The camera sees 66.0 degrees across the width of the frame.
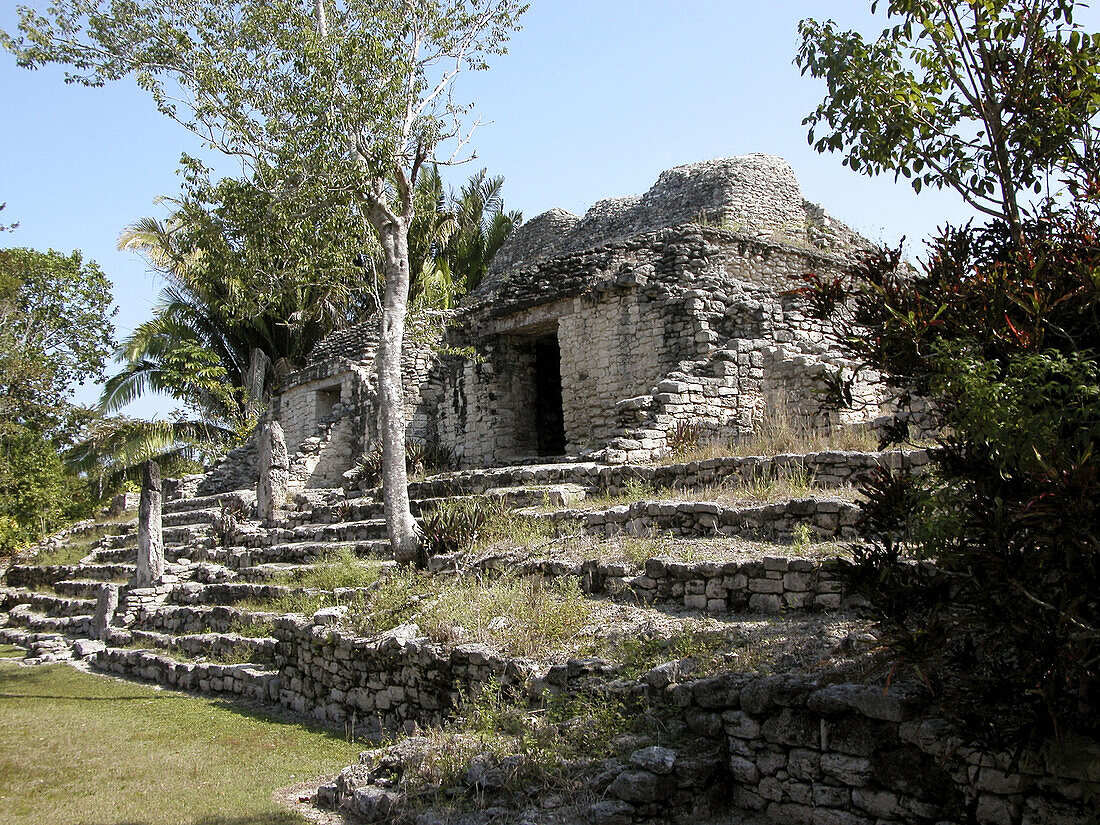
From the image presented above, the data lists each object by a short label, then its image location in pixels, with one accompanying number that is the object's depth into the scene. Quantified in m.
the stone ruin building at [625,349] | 12.12
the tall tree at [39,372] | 20.72
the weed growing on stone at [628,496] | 9.32
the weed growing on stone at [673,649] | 5.16
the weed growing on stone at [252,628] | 9.80
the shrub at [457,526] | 9.53
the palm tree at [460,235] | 27.23
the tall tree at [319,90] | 10.34
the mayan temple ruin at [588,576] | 4.35
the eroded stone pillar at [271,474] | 15.23
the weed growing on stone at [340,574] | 9.56
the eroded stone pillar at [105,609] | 12.37
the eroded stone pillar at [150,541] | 12.94
